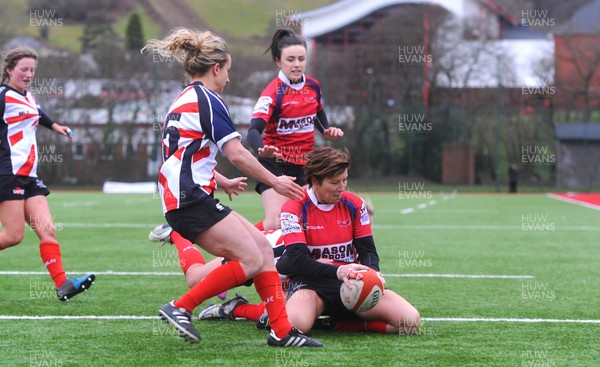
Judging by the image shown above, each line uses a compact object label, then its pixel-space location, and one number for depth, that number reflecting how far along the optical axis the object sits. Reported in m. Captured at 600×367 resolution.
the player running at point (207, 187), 9.45
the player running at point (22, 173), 13.35
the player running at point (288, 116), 13.98
